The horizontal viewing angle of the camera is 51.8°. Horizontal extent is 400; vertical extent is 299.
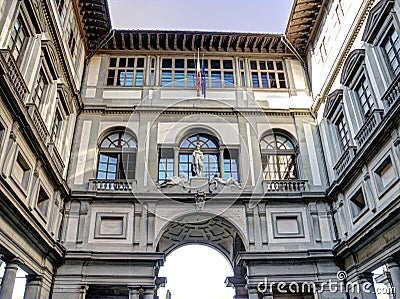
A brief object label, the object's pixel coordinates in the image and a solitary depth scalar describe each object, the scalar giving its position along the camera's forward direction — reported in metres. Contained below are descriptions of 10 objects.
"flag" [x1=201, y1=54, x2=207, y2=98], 19.49
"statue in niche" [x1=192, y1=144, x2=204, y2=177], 17.70
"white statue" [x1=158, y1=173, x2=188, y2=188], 17.20
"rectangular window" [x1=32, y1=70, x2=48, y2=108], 14.29
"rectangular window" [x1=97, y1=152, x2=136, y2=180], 18.05
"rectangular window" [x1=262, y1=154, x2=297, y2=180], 18.47
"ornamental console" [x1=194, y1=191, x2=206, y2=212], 16.78
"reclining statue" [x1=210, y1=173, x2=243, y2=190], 17.25
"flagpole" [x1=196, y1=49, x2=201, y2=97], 19.23
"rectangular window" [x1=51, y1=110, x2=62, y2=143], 16.27
